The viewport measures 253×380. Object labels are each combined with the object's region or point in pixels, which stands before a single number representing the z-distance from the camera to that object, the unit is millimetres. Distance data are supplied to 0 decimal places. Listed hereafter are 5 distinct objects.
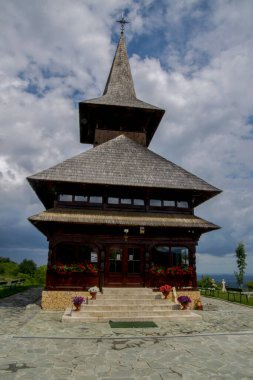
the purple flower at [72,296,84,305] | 11164
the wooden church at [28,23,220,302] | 14055
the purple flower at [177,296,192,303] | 11812
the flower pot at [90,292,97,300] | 12598
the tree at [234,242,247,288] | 32016
